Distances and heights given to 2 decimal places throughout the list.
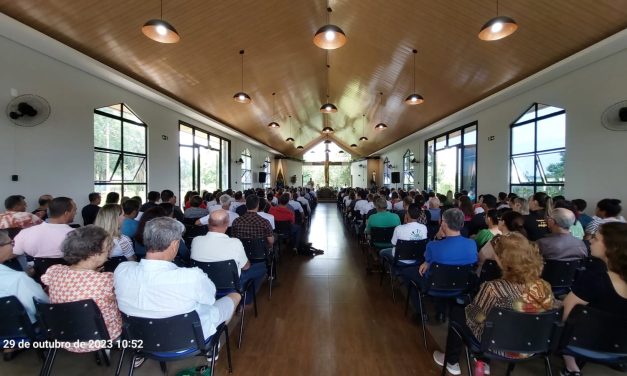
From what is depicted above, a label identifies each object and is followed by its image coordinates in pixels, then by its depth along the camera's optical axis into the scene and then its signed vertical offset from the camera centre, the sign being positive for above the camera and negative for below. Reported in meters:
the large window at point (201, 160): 9.37 +0.82
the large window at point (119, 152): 5.94 +0.66
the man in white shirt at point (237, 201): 6.09 -0.37
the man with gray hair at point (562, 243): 2.68 -0.51
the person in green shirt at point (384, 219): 4.56 -0.52
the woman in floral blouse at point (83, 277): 1.77 -0.54
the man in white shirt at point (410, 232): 3.52 -0.55
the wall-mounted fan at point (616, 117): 4.50 +1.02
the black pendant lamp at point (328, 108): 7.72 +1.90
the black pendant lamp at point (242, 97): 6.50 +1.82
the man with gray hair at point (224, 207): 4.39 -0.42
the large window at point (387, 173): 19.75 +0.73
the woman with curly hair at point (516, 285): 1.76 -0.58
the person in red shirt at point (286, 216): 5.59 -0.57
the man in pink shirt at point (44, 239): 2.64 -0.47
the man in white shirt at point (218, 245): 2.69 -0.54
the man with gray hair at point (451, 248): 2.66 -0.54
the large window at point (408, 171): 14.88 +0.70
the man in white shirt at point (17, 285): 1.77 -0.59
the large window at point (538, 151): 5.96 +0.71
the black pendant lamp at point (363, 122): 14.40 +3.09
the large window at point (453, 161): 9.48 +0.83
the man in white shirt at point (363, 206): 6.65 -0.49
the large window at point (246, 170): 15.07 +0.68
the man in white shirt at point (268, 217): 4.47 -0.48
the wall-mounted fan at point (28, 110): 4.22 +1.02
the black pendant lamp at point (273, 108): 10.07 +2.88
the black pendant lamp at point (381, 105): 10.35 +2.93
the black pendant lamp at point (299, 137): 17.79 +2.99
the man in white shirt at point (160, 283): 1.67 -0.54
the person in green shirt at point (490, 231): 3.16 -0.47
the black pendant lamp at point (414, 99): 6.36 +1.77
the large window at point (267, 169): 19.83 +0.99
